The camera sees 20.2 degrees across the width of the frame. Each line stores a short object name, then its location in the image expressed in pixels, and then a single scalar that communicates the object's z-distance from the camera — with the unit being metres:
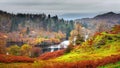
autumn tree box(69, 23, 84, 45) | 120.53
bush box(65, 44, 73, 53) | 84.55
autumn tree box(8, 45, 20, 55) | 159.19
